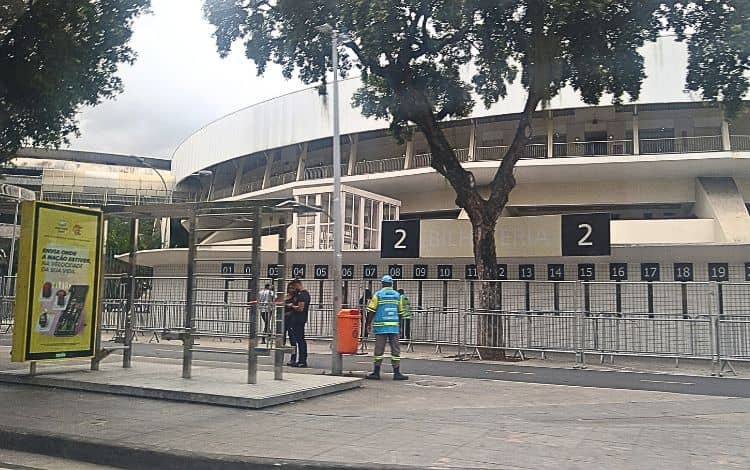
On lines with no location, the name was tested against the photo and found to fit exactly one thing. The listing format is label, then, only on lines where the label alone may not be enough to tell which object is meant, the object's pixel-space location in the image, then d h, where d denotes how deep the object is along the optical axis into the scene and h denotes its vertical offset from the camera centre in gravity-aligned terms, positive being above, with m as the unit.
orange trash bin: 13.57 -0.34
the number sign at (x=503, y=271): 22.44 +1.34
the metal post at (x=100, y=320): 12.44 -0.17
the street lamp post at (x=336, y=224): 13.79 +1.70
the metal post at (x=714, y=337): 16.53 -0.45
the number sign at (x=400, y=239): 22.19 +2.26
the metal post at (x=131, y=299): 13.11 +0.21
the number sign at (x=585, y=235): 19.45 +2.17
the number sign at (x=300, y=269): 24.83 +1.47
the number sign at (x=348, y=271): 24.64 +1.41
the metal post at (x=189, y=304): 11.70 +0.11
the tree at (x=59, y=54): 14.07 +5.28
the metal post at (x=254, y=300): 11.21 +0.18
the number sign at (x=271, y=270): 25.23 +1.45
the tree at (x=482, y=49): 16.08 +6.37
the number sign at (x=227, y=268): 23.44 +1.43
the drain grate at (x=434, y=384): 13.00 -1.26
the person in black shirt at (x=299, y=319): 15.24 -0.14
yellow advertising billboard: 11.08 +0.43
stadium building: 21.31 +6.90
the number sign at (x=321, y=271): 24.56 +1.39
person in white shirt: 12.30 -0.05
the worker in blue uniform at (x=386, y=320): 13.30 -0.12
